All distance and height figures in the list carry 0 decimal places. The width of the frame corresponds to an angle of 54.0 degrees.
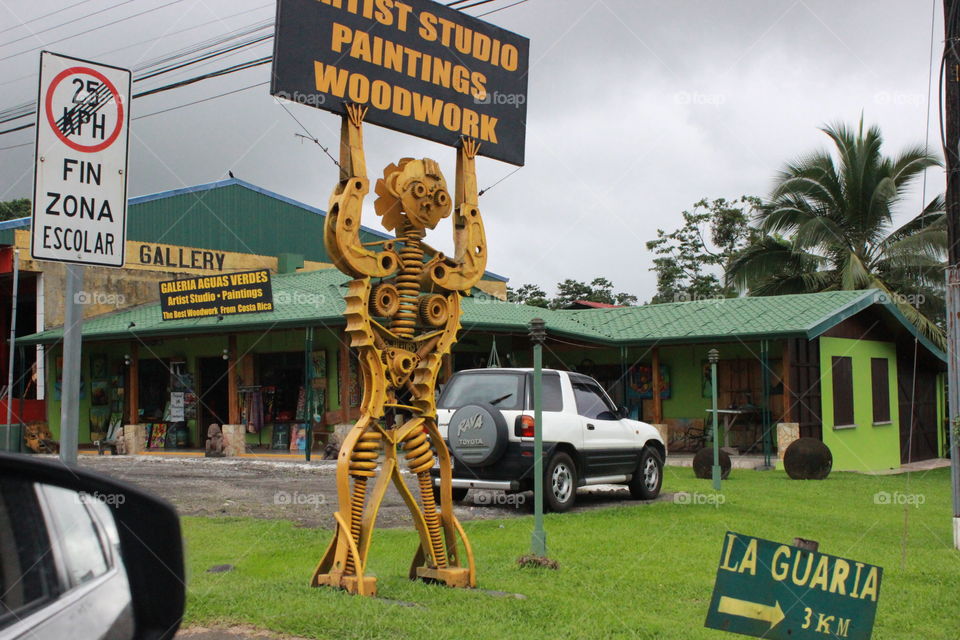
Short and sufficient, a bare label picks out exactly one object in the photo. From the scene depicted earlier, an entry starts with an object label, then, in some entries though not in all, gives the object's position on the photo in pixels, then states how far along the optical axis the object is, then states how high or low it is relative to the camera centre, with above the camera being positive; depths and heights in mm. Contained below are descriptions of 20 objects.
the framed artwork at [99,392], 27564 -35
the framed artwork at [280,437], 24062 -1161
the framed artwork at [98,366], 27484 +724
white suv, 11125 -513
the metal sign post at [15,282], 23241 +2755
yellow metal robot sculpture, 6527 +445
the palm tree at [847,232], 26766 +4760
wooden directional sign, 4852 -1024
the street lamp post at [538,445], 7945 -463
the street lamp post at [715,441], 13906 -711
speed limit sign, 4383 +1084
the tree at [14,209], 48375 +9540
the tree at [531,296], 46219 +5014
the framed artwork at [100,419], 27484 -821
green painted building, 22016 +923
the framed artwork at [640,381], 25000 +318
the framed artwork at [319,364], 23625 +693
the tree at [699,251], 38375 +6057
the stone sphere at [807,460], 17297 -1224
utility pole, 10391 +2283
